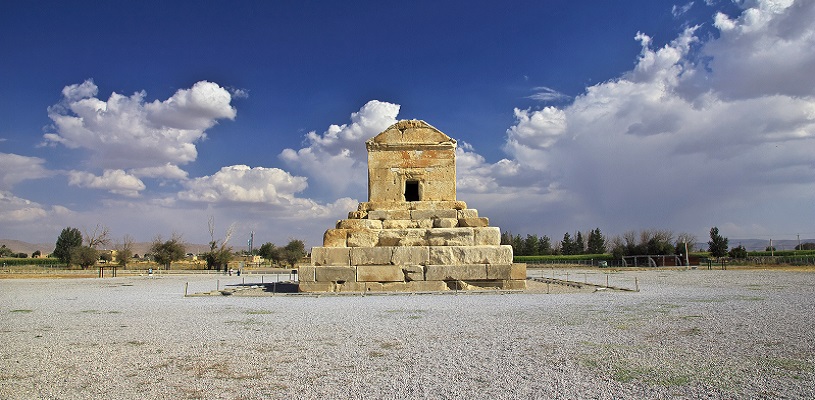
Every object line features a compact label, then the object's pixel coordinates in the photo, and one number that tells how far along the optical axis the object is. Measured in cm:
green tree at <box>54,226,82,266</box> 7138
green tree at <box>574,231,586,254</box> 7882
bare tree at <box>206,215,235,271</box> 4778
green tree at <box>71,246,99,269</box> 5003
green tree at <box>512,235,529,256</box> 7562
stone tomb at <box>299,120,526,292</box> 1499
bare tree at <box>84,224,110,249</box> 6848
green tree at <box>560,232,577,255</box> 7838
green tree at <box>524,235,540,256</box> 7762
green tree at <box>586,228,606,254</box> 7600
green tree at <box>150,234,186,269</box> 5062
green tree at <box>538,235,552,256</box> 8050
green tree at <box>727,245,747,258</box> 4906
